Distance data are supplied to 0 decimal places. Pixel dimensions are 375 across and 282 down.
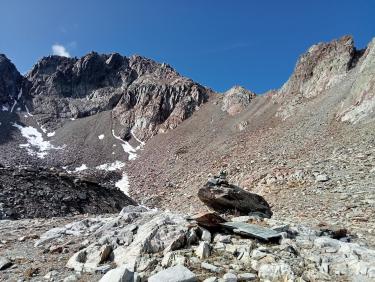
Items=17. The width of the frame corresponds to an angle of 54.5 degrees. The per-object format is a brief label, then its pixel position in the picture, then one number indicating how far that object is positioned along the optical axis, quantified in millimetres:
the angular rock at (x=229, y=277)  7383
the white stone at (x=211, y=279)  7344
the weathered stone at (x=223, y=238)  9512
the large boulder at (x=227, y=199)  15109
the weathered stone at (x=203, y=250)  8727
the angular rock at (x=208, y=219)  10242
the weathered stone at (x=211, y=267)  7953
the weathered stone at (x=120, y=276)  7301
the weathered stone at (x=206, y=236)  9664
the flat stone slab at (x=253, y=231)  9594
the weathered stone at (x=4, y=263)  9700
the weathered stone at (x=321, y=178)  21062
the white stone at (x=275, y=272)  7599
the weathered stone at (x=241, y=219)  11906
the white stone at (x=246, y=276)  7571
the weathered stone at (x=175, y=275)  7168
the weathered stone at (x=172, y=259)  8438
